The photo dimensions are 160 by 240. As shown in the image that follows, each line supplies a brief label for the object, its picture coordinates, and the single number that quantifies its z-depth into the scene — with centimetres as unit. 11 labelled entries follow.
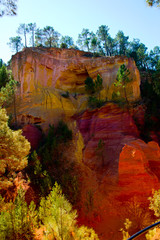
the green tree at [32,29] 3981
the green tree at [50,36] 3800
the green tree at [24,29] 3944
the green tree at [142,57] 3906
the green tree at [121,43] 4331
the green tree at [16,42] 3991
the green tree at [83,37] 4231
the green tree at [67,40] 4225
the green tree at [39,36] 3834
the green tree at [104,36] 4266
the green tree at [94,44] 3869
